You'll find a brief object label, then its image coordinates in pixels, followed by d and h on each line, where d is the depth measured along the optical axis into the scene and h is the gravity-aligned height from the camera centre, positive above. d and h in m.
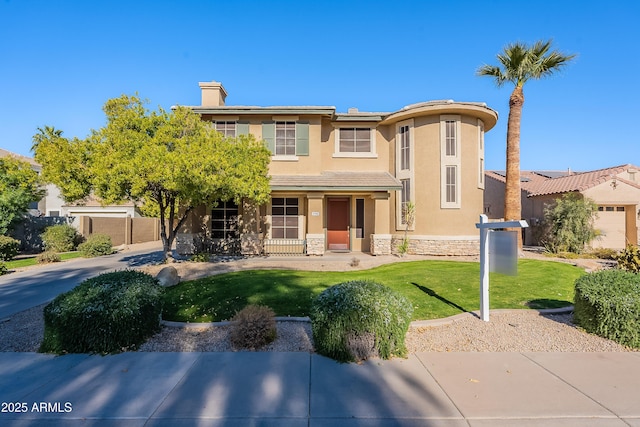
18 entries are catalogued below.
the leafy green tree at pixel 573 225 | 16.20 -0.18
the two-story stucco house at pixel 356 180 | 14.96 +1.92
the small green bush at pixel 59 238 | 17.42 -1.07
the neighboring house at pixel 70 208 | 30.02 +0.96
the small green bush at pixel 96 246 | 16.42 -1.46
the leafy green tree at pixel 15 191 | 15.51 +1.38
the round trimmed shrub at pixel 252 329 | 4.97 -1.72
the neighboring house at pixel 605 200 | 18.41 +1.30
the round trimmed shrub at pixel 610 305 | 5.02 -1.36
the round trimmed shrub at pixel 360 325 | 4.48 -1.48
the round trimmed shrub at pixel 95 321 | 4.72 -1.53
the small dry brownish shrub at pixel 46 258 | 14.16 -1.76
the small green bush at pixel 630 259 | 9.72 -1.16
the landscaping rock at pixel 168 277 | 9.15 -1.68
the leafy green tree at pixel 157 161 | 9.91 +1.89
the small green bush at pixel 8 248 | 14.22 -1.34
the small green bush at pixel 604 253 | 15.13 -1.53
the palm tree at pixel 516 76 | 14.82 +6.86
